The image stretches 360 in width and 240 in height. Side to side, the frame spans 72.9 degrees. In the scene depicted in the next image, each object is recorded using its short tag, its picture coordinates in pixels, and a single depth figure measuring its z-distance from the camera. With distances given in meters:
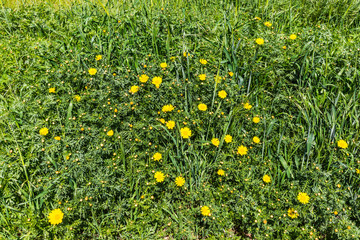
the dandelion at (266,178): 2.06
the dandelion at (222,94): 2.26
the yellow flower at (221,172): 2.03
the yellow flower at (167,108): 2.16
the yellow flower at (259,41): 2.53
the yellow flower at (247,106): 2.27
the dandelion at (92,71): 2.29
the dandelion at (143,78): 2.25
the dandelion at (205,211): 1.87
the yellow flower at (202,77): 2.27
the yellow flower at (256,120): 2.25
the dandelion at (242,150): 2.13
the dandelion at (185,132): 2.10
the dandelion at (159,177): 1.98
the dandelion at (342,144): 2.10
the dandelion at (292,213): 1.90
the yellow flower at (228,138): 2.18
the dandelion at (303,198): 1.94
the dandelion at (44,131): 1.99
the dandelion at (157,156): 2.04
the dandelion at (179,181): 1.99
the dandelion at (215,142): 2.12
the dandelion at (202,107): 2.21
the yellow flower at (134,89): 2.20
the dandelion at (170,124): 2.12
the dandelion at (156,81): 2.23
